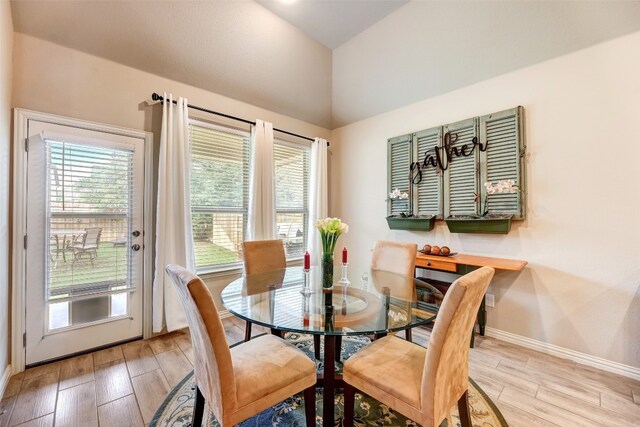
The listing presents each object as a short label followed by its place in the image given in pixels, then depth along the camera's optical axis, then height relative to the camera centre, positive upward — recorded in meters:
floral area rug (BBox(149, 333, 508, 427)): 1.63 -1.23
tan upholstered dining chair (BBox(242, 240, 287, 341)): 2.54 -0.40
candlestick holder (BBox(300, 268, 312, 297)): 1.92 -0.52
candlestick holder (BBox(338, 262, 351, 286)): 2.18 -0.53
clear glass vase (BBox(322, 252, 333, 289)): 1.99 -0.41
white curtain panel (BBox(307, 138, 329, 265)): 4.14 +0.32
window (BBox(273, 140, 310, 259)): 3.95 +0.31
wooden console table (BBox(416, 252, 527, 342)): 2.53 -0.45
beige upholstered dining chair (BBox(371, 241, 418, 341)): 2.48 -0.40
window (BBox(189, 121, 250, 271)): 3.11 +0.27
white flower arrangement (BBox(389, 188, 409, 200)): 3.50 +0.26
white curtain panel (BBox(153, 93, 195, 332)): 2.68 +0.01
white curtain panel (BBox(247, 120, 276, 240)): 3.40 +0.36
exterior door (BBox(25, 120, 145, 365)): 2.21 -0.23
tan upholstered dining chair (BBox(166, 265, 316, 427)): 1.14 -0.76
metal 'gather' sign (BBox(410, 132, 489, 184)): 2.94 +0.69
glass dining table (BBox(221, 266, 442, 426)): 1.43 -0.56
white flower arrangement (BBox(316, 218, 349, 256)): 1.96 -0.12
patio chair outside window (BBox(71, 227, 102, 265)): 2.39 -0.27
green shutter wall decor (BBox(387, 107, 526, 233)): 2.67 +0.48
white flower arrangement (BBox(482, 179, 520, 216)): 2.64 +0.28
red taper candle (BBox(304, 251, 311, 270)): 1.96 -0.35
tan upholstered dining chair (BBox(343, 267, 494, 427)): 1.14 -0.76
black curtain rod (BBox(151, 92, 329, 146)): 2.71 +1.15
